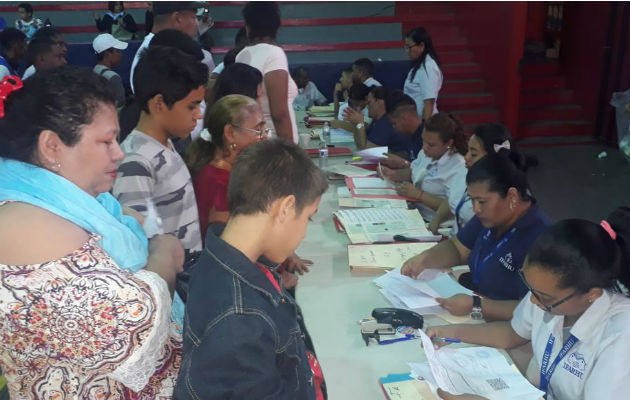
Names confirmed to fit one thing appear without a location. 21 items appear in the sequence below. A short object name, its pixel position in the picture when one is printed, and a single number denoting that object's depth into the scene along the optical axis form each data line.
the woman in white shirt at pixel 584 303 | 1.36
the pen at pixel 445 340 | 1.68
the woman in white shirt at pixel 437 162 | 3.03
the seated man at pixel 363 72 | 6.11
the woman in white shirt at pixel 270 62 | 2.93
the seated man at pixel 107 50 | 4.67
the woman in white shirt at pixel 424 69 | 4.96
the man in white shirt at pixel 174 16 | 2.79
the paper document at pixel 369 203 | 2.83
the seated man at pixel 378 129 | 4.18
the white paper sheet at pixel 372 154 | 3.60
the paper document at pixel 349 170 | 3.35
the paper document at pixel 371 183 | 3.12
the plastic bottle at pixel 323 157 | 3.57
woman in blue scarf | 0.97
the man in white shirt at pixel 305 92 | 6.74
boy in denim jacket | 0.99
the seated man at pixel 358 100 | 5.20
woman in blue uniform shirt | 1.99
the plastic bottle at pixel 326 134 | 4.30
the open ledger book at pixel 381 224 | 2.42
